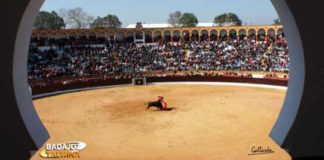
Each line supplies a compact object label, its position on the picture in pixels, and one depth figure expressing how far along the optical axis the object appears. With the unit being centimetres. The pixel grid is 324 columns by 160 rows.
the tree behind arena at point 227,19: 10422
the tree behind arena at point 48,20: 9000
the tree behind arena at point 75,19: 9178
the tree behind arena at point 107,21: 9800
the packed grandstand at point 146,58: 3909
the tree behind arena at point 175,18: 10328
